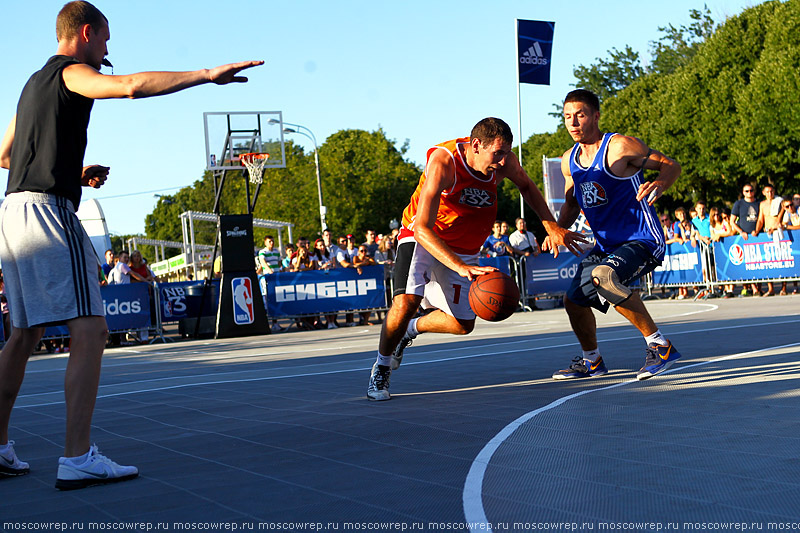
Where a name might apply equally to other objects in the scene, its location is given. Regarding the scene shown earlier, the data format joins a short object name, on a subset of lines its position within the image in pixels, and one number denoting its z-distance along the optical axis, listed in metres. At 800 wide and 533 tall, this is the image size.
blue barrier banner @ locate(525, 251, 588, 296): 21.40
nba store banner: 18.61
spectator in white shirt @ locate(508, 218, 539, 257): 21.55
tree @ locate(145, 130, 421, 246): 62.97
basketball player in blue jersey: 6.89
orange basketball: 6.32
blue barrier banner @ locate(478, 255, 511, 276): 20.97
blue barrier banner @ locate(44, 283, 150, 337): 18.23
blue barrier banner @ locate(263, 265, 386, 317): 19.50
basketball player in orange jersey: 6.43
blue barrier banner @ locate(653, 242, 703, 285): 20.77
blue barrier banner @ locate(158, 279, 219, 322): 19.52
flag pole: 29.62
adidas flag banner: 29.31
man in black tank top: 4.22
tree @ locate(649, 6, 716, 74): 72.88
